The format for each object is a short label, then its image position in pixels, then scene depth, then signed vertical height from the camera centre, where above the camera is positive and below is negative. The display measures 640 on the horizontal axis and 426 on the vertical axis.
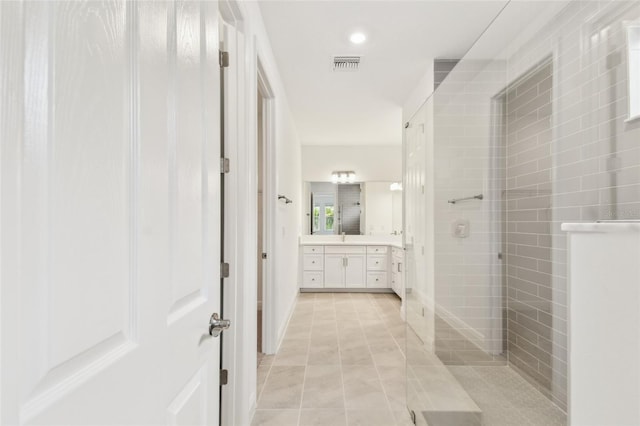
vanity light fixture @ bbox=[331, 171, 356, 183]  6.03 +0.74
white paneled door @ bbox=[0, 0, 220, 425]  0.35 +0.01
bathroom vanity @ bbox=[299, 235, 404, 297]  5.47 -0.81
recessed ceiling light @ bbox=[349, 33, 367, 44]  2.57 +1.42
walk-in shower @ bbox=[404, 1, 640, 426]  1.34 +0.11
